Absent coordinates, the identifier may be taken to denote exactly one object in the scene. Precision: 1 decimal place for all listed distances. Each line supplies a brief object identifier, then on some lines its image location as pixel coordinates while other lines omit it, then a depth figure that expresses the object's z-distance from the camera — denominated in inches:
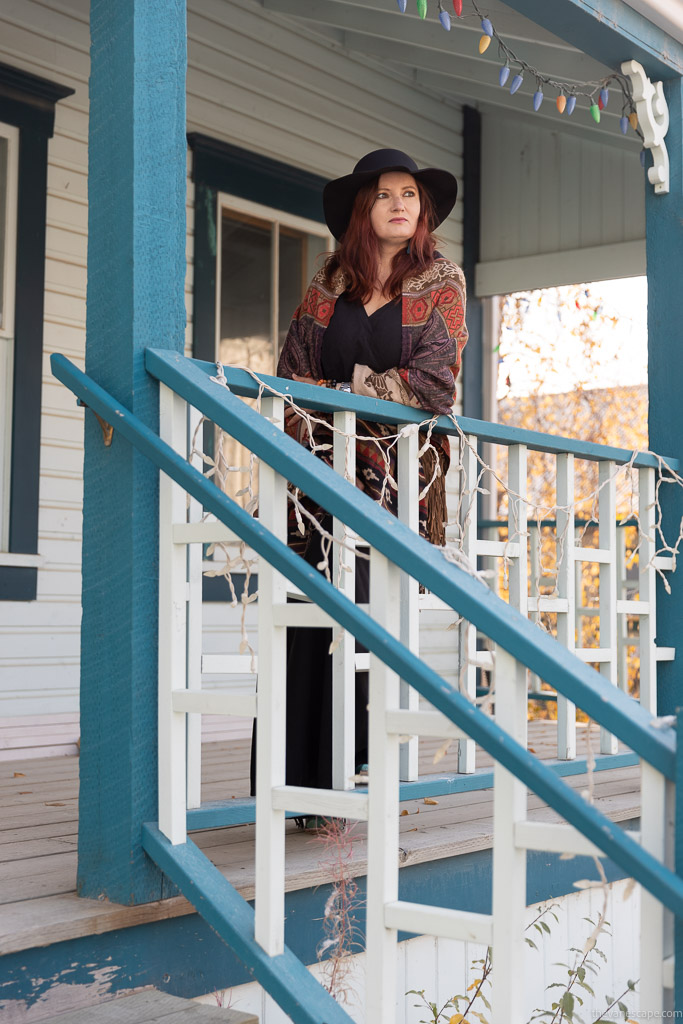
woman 104.7
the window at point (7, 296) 173.3
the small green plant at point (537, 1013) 100.4
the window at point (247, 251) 203.2
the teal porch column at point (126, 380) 81.0
